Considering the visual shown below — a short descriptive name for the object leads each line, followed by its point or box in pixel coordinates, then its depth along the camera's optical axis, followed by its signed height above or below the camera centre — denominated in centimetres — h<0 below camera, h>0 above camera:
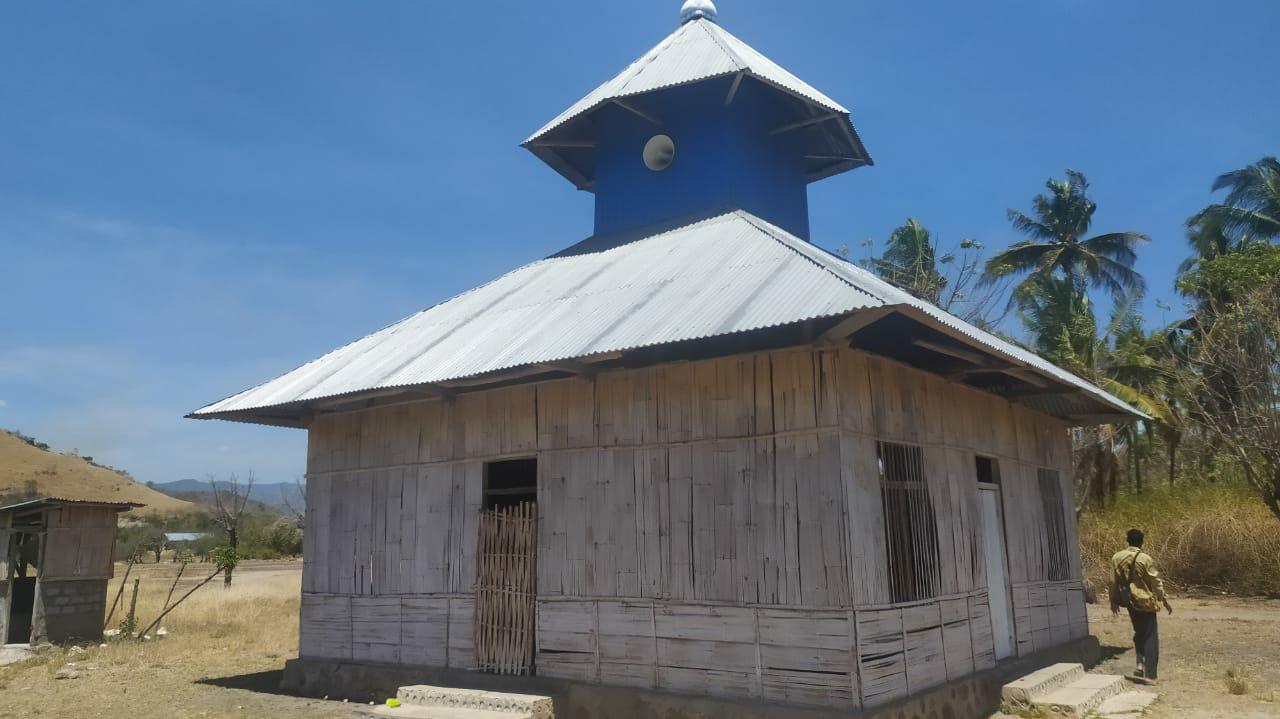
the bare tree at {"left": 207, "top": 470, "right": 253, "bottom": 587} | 2583 +163
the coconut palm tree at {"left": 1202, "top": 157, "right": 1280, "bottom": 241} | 3019 +1063
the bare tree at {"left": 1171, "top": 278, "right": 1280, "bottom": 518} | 2052 +317
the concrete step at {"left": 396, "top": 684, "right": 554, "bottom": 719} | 780 -143
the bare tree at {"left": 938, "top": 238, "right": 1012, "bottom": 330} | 2478 +613
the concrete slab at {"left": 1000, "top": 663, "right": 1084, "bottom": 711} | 863 -157
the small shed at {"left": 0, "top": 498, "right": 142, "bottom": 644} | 1427 -34
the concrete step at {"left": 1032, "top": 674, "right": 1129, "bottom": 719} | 847 -167
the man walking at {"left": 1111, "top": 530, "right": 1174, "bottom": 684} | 1020 -84
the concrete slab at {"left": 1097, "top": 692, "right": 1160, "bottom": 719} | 860 -178
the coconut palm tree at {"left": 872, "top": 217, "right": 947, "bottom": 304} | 2891 +1012
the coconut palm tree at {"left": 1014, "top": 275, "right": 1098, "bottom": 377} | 2648 +692
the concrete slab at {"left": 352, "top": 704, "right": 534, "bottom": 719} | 778 -150
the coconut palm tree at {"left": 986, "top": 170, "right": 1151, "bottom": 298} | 3725 +1113
